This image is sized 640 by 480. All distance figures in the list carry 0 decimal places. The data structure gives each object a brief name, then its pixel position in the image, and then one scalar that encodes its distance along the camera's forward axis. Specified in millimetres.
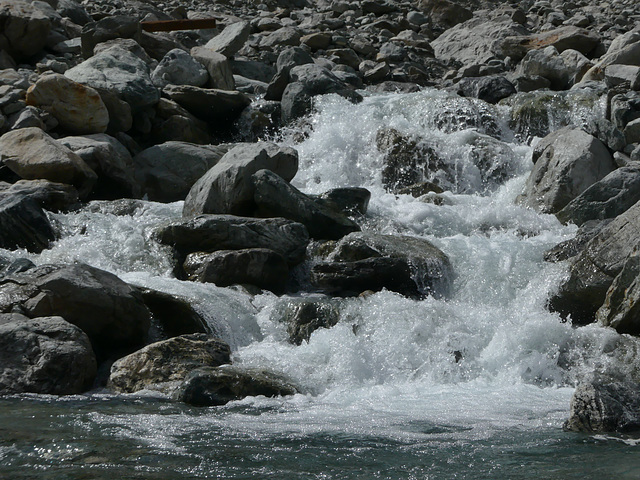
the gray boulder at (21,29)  19234
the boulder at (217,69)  19188
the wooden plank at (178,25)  24766
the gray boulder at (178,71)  18438
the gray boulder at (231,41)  21719
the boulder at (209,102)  17625
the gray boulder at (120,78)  15961
